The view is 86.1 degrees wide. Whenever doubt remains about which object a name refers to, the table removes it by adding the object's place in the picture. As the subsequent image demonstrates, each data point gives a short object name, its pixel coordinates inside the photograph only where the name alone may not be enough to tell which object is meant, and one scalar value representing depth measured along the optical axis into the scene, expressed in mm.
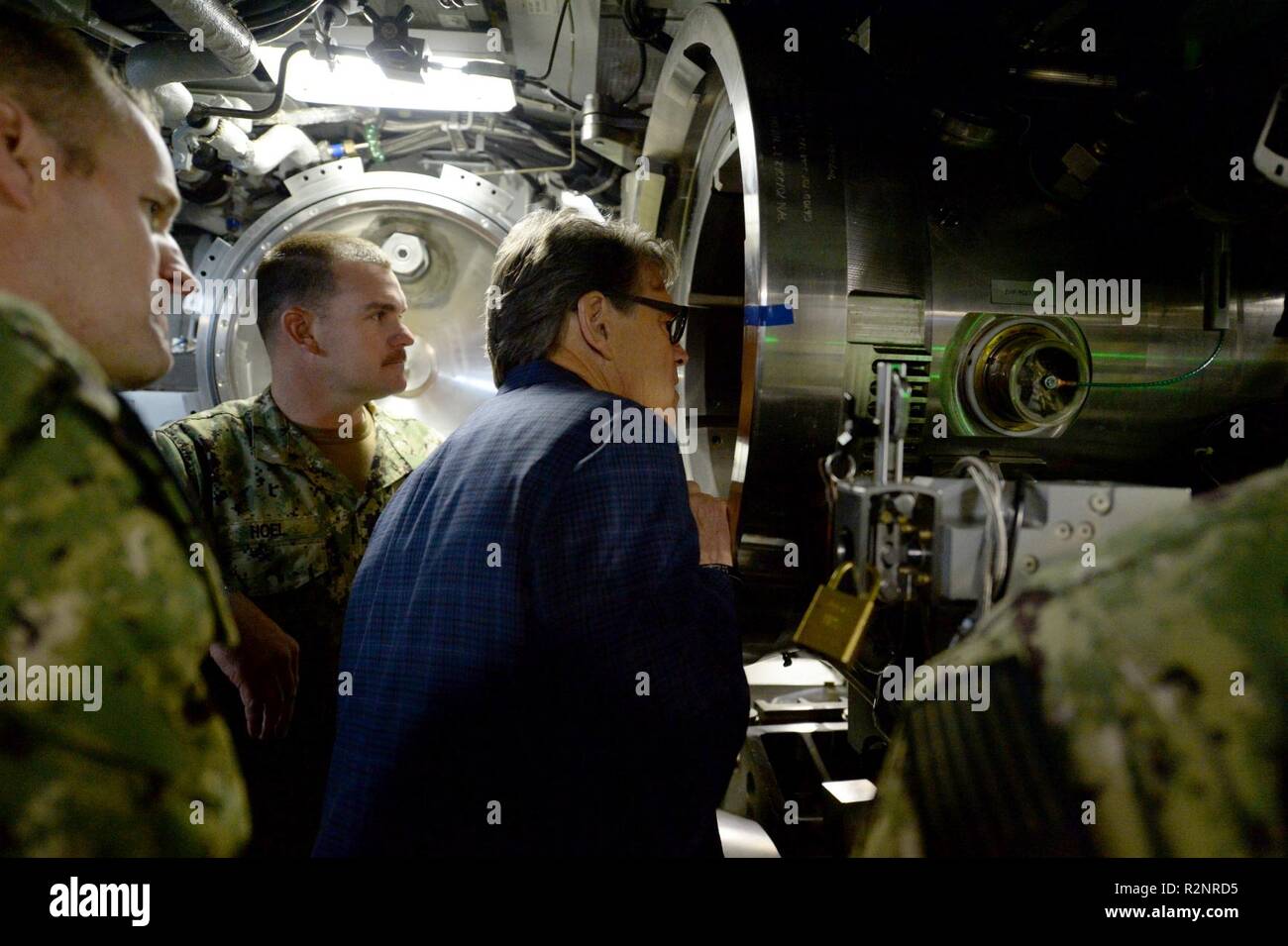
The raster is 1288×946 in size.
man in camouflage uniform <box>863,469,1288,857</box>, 419
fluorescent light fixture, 1988
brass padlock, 749
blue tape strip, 1155
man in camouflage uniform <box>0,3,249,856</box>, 457
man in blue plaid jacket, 809
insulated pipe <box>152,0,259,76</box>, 1321
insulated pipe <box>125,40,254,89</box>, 1433
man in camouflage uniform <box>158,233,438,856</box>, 1451
